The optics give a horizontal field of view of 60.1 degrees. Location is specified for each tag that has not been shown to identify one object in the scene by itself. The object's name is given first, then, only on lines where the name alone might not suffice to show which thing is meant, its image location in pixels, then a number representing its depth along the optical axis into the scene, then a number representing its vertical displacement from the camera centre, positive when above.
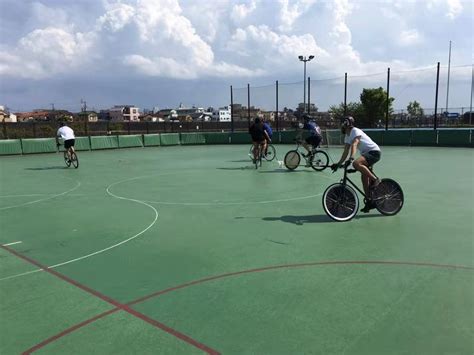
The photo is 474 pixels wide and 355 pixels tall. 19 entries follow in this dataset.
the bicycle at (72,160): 16.44 -1.47
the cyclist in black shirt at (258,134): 14.58 -0.56
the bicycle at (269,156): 17.60 -1.71
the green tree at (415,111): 34.85 +0.28
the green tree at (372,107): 35.78 +0.76
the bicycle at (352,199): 6.99 -1.45
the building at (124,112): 132.39 +3.16
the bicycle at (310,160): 13.72 -1.44
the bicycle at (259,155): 15.04 -1.37
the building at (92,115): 110.16 +2.07
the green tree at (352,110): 41.03 +0.57
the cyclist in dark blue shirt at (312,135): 13.44 -0.59
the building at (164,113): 138.50 +2.84
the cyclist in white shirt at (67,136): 15.59 -0.47
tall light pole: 32.26 +4.59
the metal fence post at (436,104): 24.98 +0.58
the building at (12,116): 91.59 +2.10
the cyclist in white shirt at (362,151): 6.83 -0.61
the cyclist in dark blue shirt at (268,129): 14.74 -0.41
